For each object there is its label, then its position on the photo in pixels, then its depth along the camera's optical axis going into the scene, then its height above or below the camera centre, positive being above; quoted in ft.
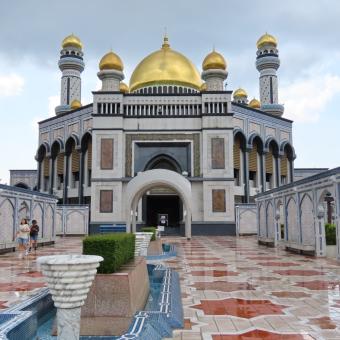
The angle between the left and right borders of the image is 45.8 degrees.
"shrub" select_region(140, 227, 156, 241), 49.03 -1.59
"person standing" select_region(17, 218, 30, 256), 44.85 -1.96
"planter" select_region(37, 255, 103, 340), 10.21 -1.73
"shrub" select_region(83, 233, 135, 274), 15.31 -1.24
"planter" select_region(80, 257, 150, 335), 14.44 -3.22
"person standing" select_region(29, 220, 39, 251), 49.68 -1.91
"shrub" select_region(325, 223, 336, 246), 49.57 -2.40
